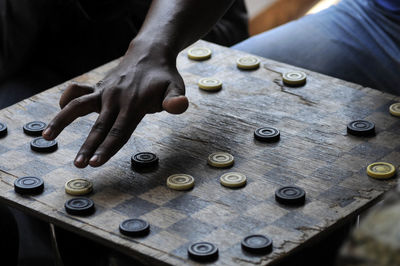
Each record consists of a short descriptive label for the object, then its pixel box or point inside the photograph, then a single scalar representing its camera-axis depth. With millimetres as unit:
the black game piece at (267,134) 1757
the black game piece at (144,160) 1714
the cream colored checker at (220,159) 1707
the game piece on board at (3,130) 1807
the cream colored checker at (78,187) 1662
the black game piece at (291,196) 1621
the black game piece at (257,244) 1535
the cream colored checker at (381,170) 1666
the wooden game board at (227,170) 1584
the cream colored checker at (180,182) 1662
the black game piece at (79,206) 1620
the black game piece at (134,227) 1575
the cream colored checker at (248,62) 1950
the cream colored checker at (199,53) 1991
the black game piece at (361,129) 1758
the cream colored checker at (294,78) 1896
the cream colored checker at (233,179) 1662
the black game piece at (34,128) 1806
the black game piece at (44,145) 1761
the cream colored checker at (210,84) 1893
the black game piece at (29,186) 1667
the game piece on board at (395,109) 1804
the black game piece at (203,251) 1528
